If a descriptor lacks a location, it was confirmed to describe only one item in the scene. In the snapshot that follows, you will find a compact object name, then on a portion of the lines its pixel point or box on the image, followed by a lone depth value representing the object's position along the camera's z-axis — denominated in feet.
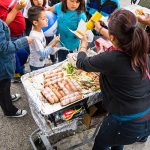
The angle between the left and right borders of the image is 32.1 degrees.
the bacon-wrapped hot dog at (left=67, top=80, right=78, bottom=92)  7.50
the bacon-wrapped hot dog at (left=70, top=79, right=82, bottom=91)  7.54
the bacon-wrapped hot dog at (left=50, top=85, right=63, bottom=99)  7.28
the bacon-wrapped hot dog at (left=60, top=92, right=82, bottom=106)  7.05
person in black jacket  5.92
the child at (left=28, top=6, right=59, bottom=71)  9.43
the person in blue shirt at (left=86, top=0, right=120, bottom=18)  11.32
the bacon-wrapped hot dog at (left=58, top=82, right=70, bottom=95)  7.45
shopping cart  6.98
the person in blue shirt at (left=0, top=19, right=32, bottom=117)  8.05
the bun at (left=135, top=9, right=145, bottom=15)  8.81
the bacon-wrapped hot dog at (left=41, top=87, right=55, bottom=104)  7.09
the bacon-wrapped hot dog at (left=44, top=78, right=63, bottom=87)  7.66
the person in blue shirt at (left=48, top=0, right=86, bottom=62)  10.70
